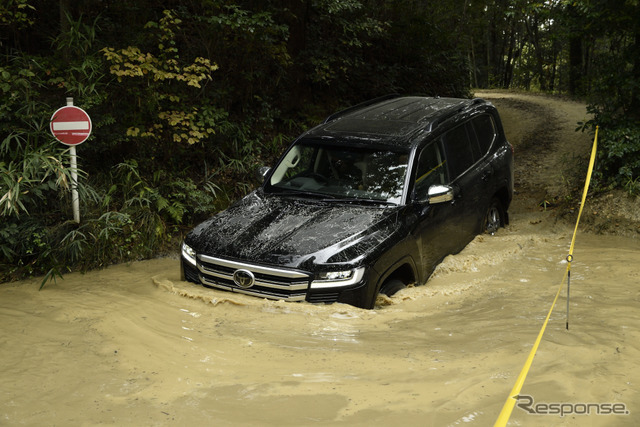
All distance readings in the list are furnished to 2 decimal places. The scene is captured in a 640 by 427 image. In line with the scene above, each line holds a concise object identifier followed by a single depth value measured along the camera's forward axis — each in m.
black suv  5.06
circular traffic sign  7.26
